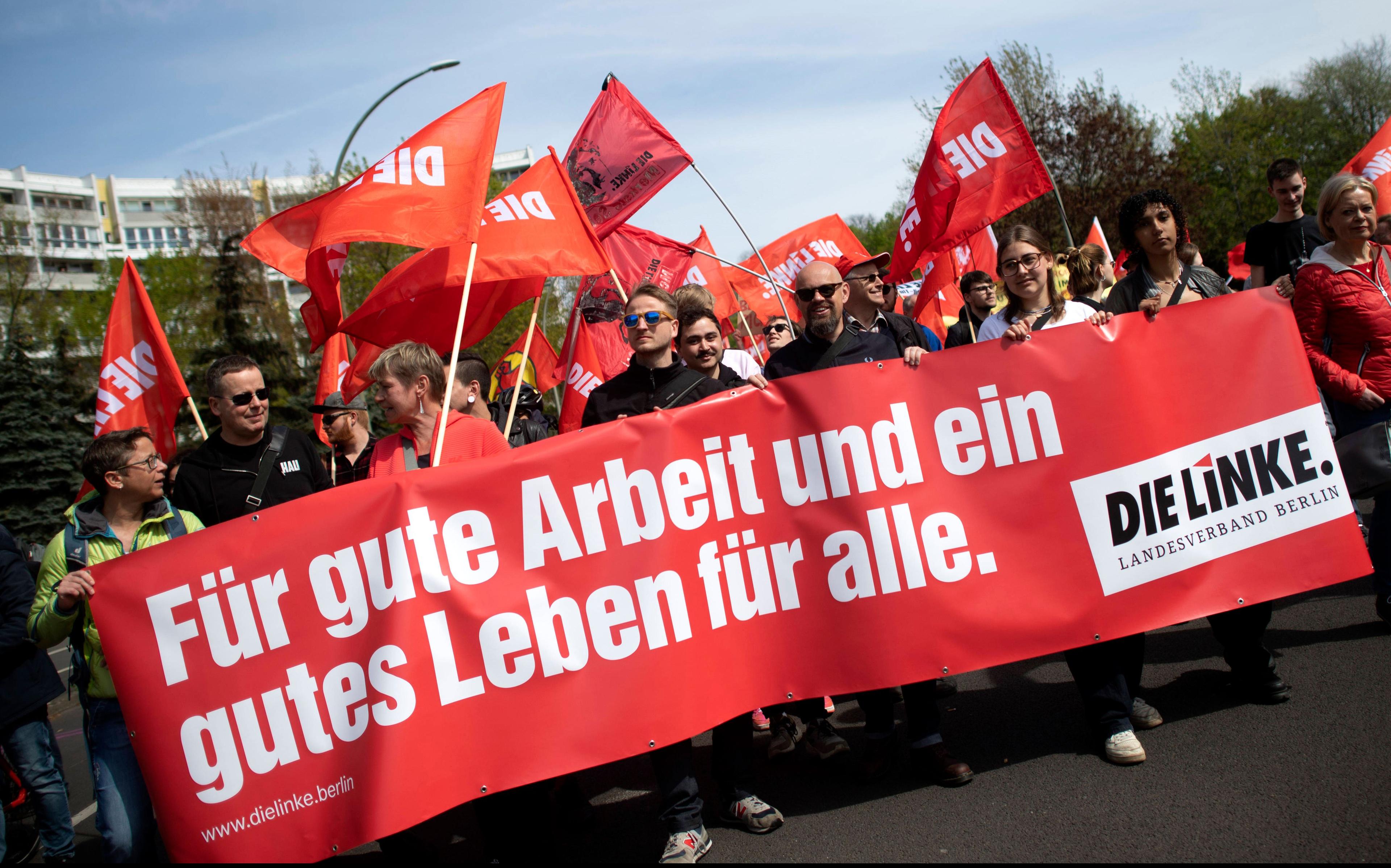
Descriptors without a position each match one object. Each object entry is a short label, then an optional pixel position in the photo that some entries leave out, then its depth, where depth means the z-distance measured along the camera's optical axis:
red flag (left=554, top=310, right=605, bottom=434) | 7.57
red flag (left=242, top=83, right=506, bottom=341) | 4.61
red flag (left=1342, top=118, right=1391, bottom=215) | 6.46
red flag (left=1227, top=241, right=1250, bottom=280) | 11.02
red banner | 3.42
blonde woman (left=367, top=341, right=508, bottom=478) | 3.89
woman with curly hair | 4.47
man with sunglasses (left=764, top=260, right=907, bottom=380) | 4.12
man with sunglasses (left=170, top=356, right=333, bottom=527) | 4.14
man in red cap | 5.48
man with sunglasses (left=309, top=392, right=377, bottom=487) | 6.23
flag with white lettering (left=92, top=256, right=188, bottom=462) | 6.27
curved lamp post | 14.28
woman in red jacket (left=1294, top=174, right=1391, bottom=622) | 4.47
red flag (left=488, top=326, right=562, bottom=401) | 11.03
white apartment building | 74.38
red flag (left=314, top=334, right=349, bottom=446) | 8.31
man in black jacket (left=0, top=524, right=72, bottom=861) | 3.97
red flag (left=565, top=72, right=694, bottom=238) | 7.06
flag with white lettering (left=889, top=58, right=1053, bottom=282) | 5.93
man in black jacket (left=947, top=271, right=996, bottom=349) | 7.00
